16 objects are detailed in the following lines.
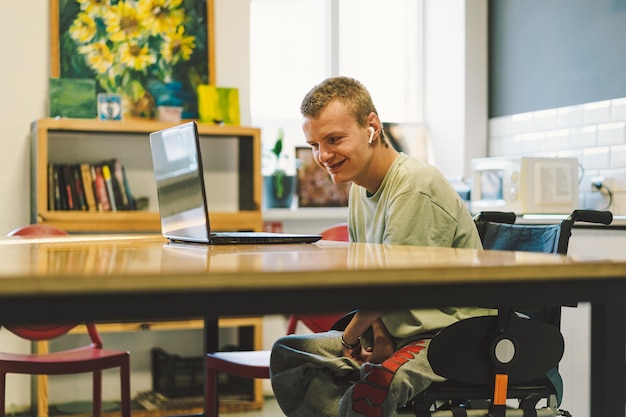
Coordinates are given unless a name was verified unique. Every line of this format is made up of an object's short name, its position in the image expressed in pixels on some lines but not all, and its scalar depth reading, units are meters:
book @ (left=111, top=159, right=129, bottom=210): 4.17
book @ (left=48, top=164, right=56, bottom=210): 3.98
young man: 1.74
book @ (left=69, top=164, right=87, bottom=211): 4.04
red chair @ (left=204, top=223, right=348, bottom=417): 2.66
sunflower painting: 4.19
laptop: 1.93
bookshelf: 3.94
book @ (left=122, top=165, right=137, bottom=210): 4.19
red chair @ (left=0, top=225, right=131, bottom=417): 2.73
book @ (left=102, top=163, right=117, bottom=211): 4.12
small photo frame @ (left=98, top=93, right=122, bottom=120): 4.12
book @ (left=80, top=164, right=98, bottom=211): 4.05
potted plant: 4.62
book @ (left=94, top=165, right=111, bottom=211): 4.10
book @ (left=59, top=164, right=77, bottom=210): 4.02
